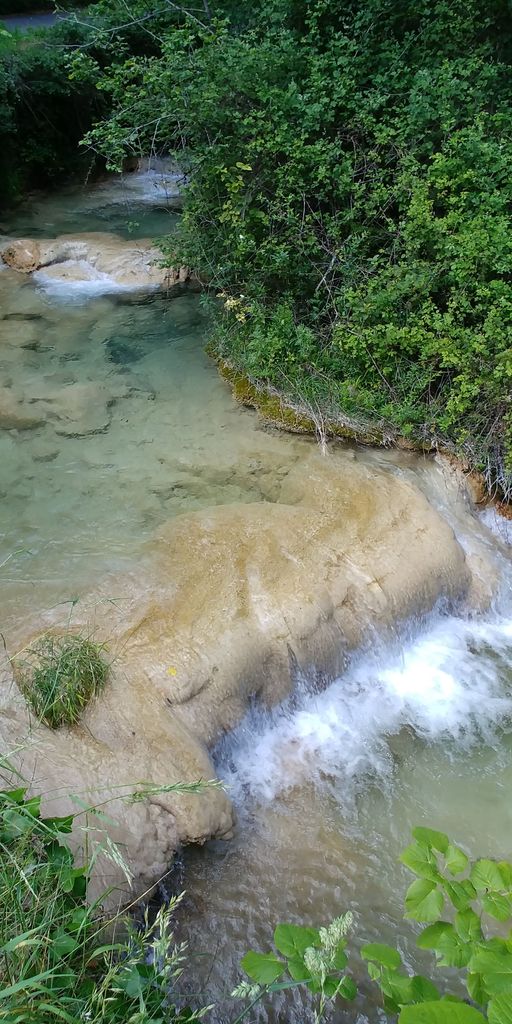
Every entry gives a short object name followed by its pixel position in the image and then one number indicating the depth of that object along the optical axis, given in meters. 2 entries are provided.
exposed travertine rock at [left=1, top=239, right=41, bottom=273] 9.34
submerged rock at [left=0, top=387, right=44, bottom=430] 6.13
